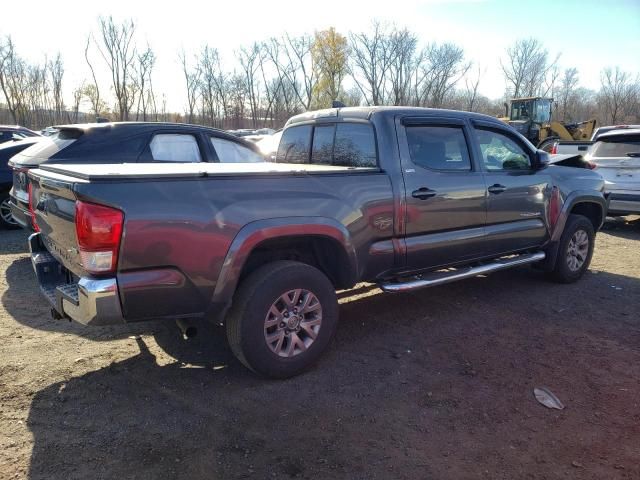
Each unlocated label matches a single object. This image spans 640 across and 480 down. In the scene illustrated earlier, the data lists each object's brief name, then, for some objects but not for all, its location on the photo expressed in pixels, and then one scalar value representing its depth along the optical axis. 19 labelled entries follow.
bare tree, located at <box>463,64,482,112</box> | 61.88
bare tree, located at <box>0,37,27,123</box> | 43.84
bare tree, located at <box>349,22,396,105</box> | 61.33
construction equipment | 23.66
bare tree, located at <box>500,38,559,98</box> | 68.69
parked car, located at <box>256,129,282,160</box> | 6.21
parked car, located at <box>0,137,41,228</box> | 8.32
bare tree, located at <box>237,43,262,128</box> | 60.09
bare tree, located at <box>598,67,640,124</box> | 58.97
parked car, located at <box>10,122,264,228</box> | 5.98
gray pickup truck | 2.90
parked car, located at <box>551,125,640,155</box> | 12.66
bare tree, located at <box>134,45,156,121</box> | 51.15
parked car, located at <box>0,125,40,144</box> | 10.27
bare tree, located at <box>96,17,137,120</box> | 49.22
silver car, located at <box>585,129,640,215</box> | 8.85
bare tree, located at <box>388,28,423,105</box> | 61.06
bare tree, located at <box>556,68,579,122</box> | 68.14
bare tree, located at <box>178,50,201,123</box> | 57.12
